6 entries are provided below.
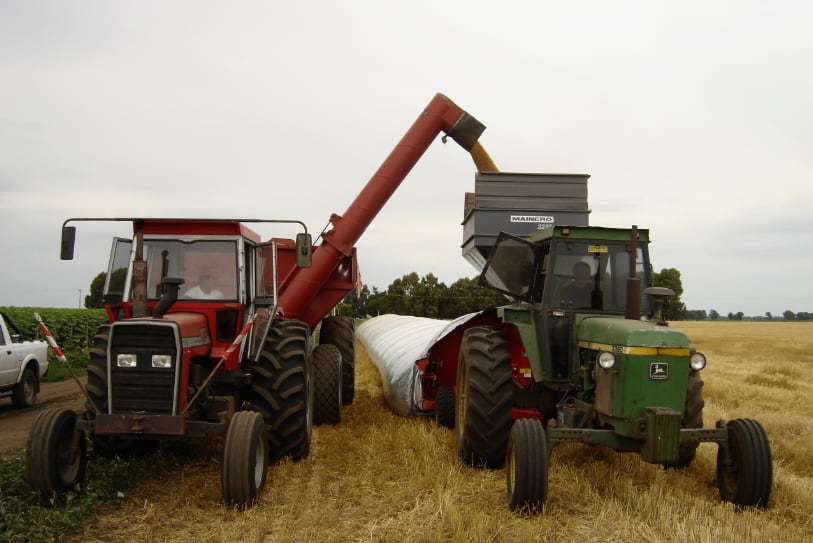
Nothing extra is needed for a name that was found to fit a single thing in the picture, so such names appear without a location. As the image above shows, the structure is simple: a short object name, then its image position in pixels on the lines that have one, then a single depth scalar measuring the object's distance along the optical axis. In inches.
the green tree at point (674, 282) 2210.9
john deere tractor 204.5
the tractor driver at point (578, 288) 250.8
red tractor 214.5
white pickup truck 416.5
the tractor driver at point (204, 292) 258.7
